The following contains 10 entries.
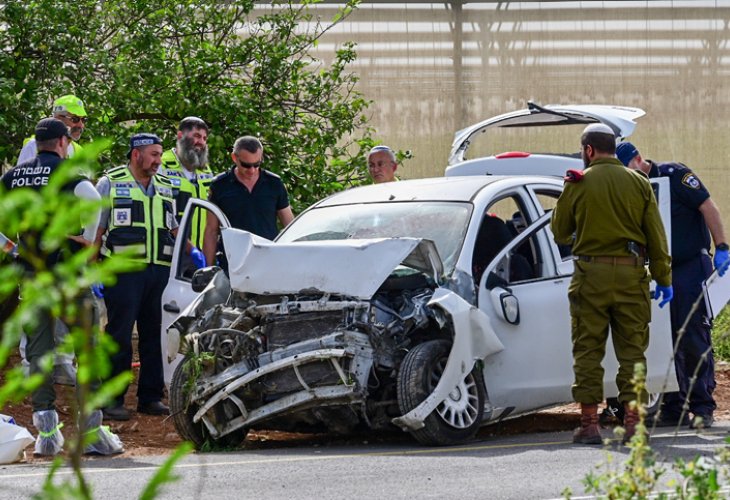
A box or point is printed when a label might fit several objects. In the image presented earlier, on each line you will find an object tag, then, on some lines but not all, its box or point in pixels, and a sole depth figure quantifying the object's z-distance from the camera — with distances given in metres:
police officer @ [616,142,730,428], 17.73
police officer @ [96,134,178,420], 19.17
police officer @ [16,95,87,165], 19.60
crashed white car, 15.33
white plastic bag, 15.20
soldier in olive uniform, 15.41
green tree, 23.27
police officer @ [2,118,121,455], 15.27
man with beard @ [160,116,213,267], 20.16
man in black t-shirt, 19.87
